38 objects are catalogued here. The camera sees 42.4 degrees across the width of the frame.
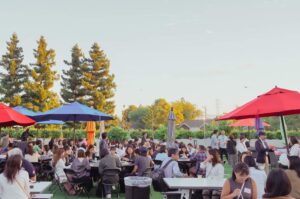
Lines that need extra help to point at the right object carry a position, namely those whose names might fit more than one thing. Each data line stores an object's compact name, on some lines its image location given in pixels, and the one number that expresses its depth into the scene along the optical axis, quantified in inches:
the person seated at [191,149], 545.5
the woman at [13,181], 191.0
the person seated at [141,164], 388.2
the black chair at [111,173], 373.1
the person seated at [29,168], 289.4
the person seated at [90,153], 460.6
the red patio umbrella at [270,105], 239.9
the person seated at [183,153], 540.3
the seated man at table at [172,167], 316.5
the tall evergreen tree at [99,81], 1752.0
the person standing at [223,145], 783.0
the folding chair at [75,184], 381.0
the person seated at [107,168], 374.9
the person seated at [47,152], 554.2
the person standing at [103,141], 484.4
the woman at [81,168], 382.0
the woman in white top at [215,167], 295.1
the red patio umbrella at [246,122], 951.2
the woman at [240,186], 209.5
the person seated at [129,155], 499.7
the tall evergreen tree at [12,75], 1626.5
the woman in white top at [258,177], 229.3
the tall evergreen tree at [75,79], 1753.2
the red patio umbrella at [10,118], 326.9
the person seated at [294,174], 204.1
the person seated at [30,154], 430.9
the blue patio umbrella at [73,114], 474.6
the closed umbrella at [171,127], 598.2
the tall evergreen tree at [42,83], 1592.0
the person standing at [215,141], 780.0
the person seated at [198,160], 389.0
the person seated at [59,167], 399.2
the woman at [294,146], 409.4
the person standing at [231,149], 703.7
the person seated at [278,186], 135.3
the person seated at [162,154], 453.7
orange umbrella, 725.0
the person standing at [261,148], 396.2
